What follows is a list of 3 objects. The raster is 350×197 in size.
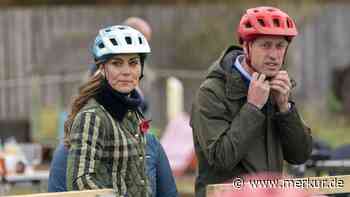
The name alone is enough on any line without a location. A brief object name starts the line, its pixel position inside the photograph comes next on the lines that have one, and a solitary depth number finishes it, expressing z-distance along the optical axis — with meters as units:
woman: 10.60
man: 11.16
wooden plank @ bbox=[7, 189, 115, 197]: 9.73
